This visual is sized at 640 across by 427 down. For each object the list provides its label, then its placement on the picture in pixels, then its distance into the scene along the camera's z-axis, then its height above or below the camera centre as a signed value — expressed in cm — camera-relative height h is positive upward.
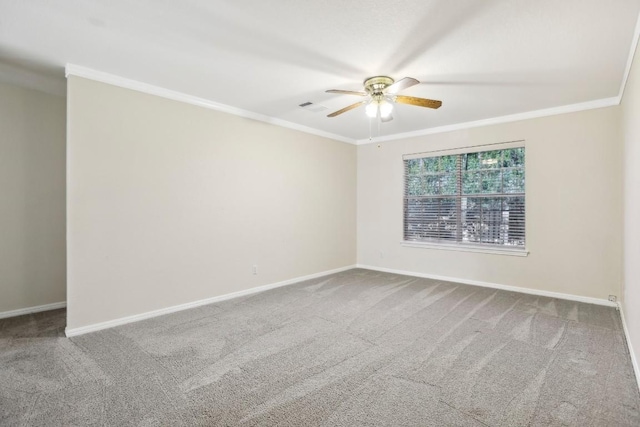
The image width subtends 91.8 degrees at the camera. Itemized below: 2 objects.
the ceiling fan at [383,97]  291 +115
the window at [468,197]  463 +23
